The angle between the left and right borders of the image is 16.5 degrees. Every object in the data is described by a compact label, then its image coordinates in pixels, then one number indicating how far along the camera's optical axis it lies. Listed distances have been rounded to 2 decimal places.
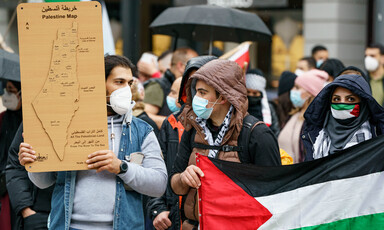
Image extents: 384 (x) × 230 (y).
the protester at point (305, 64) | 20.63
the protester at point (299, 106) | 14.25
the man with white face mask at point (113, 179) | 8.06
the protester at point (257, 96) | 14.67
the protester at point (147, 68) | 18.79
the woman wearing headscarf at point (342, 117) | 9.26
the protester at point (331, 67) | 16.36
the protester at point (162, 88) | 14.45
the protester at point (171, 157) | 9.73
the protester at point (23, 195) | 10.37
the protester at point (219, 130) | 8.25
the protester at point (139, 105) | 12.40
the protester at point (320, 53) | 23.66
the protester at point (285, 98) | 16.64
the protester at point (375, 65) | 18.92
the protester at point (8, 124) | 12.13
